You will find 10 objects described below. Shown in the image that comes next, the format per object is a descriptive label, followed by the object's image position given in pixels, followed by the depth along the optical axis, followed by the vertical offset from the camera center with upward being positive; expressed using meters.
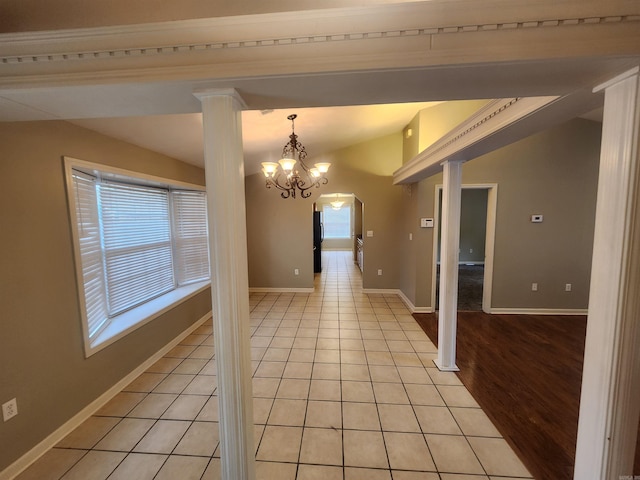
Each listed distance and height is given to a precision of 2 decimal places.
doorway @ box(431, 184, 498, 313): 4.12 -0.75
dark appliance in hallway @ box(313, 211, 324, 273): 7.12 -0.62
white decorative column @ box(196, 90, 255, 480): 1.09 -0.23
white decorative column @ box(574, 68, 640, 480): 0.96 -0.32
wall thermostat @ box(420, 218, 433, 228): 4.20 -0.03
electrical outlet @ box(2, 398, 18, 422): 1.57 -1.14
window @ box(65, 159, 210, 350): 2.23 -0.23
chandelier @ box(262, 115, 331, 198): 2.84 +0.67
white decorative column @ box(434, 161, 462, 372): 2.60 -0.47
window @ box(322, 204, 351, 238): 11.16 -0.03
